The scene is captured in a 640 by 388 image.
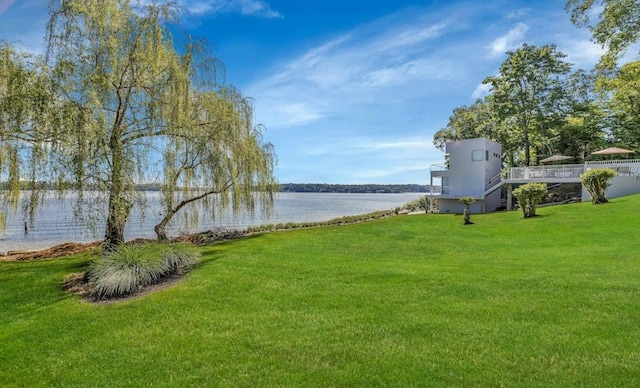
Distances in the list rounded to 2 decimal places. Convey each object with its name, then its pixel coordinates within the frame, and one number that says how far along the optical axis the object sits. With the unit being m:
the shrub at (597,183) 19.44
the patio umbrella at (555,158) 28.14
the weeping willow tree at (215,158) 11.60
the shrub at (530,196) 19.12
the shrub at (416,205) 33.59
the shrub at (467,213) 19.62
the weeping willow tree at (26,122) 8.40
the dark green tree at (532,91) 31.47
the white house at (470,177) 27.94
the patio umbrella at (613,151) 24.34
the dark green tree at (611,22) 11.09
